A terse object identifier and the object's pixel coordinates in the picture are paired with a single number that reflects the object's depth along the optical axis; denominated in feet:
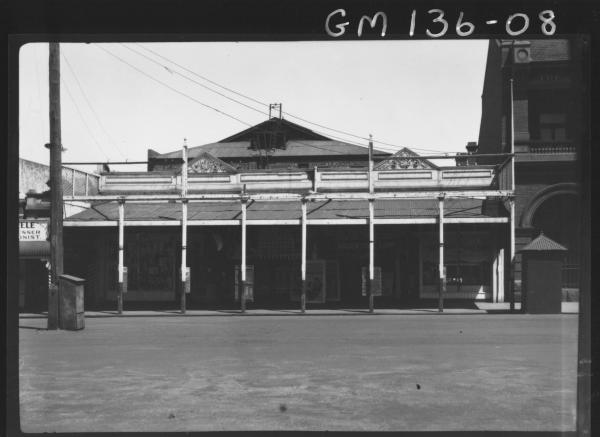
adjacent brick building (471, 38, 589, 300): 84.38
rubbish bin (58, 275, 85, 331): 56.49
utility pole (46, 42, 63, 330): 57.21
